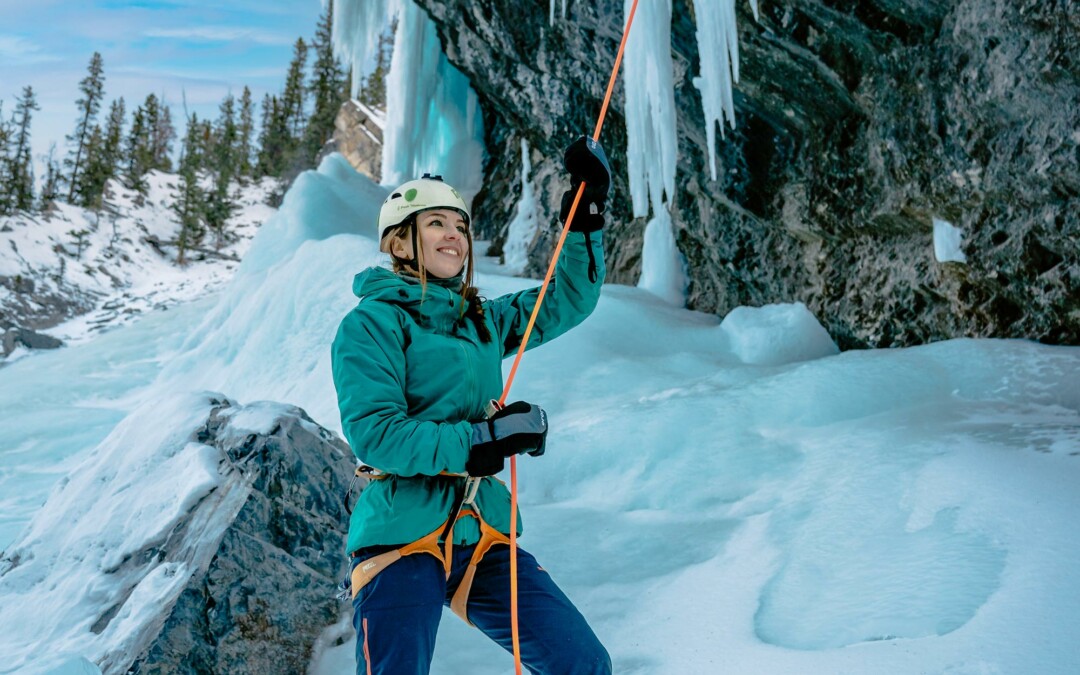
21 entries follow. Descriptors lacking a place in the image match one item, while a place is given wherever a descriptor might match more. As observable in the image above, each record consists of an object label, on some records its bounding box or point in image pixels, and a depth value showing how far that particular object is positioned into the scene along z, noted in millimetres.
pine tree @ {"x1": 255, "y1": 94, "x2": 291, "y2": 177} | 39438
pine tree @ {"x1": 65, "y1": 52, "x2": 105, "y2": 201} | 37312
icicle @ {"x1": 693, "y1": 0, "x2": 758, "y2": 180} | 5688
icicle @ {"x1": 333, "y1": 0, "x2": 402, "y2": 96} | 11086
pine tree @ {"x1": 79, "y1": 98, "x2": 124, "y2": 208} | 32594
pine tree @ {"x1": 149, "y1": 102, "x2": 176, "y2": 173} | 49981
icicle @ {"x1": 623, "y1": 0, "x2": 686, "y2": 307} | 6379
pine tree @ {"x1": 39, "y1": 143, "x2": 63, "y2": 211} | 38388
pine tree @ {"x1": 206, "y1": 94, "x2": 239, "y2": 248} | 31609
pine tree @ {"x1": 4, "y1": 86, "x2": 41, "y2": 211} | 28281
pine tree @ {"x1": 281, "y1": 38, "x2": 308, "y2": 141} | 41719
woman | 1756
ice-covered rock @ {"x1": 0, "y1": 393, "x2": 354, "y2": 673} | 3041
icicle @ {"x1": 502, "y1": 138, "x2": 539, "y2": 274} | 12469
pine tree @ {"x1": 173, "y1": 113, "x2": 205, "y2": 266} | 28938
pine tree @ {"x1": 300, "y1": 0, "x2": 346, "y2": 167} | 36031
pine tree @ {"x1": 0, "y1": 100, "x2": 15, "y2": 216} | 26922
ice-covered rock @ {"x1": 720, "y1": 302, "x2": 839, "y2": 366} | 6762
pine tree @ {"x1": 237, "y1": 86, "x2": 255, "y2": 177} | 39406
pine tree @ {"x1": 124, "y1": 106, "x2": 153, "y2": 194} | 34906
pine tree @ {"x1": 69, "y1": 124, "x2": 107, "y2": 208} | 32375
